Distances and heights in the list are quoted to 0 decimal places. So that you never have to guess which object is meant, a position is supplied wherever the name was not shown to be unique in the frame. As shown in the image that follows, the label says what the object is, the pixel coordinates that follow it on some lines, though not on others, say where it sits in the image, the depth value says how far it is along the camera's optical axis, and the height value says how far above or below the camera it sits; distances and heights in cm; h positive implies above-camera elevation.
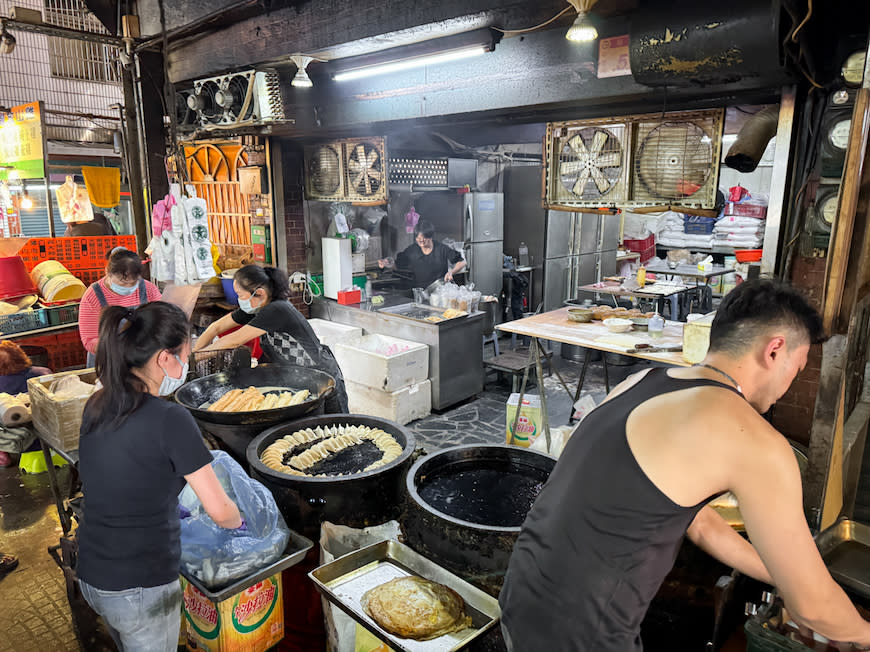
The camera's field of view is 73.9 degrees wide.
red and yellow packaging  290 -208
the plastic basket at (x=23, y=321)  695 -136
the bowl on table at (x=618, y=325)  644 -126
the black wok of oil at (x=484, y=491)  310 -159
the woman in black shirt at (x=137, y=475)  233 -107
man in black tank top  169 -85
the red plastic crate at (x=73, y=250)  827 -59
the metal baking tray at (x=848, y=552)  249 -156
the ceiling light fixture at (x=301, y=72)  552 +129
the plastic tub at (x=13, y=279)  754 -89
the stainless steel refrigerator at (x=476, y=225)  1058 -28
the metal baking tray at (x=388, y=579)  243 -176
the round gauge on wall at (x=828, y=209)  436 +1
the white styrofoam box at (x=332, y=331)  807 -170
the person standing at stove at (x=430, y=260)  945 -81
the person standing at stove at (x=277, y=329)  482 -98
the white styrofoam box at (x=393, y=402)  716 -240
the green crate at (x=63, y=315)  743 -134
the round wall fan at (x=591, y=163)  561 +46
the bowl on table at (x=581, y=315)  701 -126
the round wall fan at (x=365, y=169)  752 +53
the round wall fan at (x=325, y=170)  804 +55
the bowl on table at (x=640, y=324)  662 -128
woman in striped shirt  554 -77
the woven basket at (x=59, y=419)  401 -144
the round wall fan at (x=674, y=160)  507 +45
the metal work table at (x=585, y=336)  585 -135
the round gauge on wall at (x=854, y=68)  399 +97
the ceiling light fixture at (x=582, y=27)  363 +113
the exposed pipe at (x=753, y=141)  449 +54
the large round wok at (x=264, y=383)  439 -140
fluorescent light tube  492 +135
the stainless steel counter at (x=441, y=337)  757 -167
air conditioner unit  676 +134
